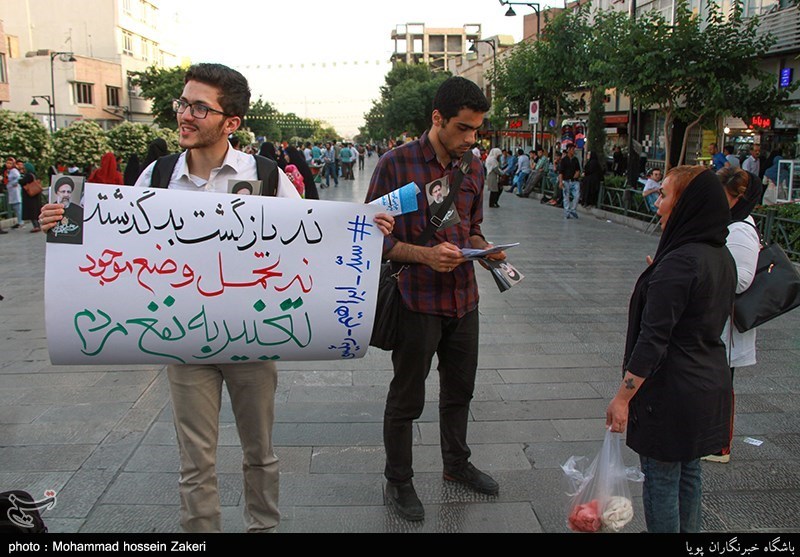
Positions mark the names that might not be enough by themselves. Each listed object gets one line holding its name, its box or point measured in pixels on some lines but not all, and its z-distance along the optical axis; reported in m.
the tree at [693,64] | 13.61
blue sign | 17.00
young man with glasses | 2.62
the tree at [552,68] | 20.77
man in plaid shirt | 3.04
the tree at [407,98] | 58.41
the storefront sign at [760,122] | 17.55
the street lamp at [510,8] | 23.54
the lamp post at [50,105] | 47.28
